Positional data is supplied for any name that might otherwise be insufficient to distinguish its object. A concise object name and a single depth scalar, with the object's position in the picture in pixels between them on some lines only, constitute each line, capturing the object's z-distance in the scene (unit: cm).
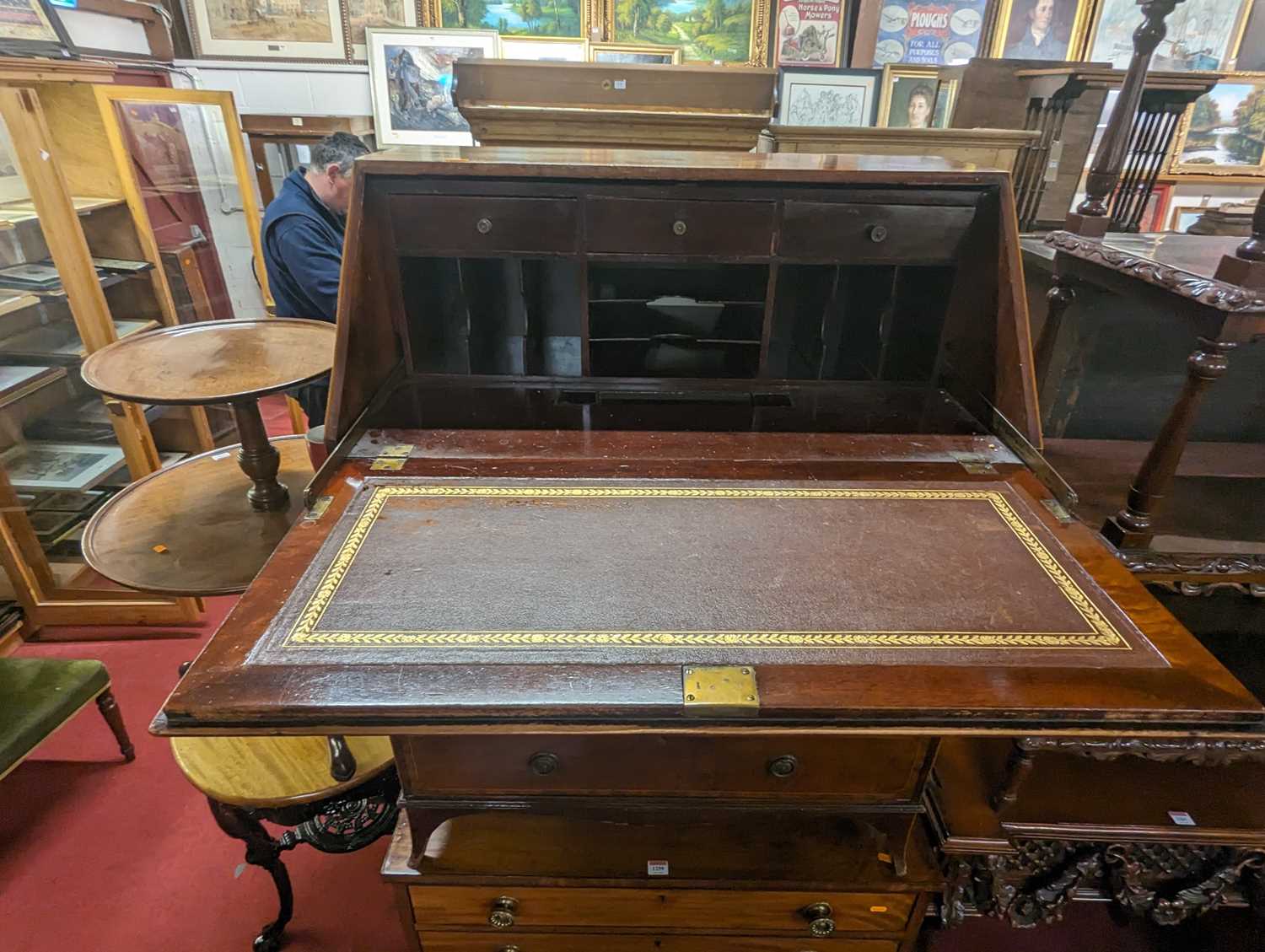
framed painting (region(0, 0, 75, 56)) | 256
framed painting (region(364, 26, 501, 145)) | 388
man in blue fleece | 251
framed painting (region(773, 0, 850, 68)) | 399
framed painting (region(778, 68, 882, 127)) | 407
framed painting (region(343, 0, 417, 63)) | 388
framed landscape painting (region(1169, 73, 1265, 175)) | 428
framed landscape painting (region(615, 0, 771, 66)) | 395
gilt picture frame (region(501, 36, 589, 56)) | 394
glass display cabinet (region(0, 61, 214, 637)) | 231
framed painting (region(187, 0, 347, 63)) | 386
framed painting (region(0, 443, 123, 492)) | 268
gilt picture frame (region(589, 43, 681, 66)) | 394
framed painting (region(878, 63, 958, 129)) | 400
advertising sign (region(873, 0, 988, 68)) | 404
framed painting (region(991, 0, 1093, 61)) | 405
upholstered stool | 186
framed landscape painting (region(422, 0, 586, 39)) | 390
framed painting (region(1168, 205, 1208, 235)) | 454
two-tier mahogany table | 152
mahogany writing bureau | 85
